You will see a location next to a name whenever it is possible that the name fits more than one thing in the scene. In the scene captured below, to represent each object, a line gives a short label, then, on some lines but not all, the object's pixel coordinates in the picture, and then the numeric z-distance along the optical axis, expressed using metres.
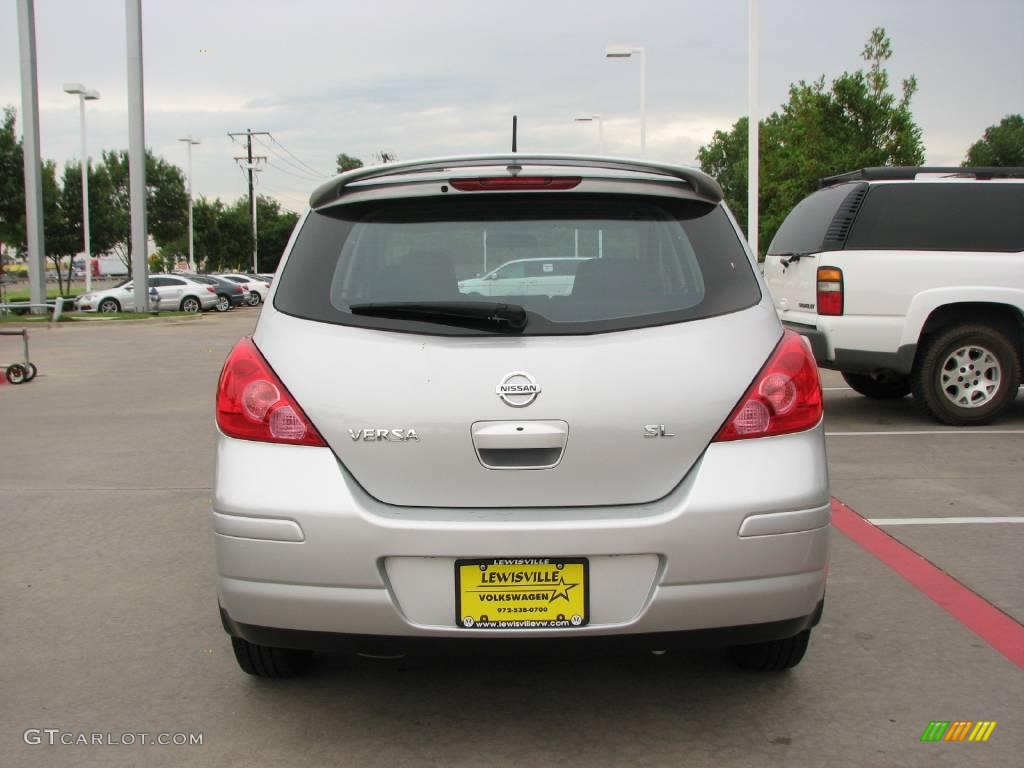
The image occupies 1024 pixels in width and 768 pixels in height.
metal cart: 13.94
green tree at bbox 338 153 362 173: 96.44
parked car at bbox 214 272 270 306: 49.25
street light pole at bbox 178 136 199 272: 63.75
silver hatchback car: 3.00
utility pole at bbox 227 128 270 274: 74.31
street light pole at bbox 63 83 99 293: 43.75
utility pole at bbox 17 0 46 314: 29.00
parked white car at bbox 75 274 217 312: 41.00
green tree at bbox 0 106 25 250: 40.47
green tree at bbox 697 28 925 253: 42.28
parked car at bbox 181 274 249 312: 45.06
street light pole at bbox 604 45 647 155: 29.30
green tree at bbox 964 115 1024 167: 114.88
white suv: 9.10
